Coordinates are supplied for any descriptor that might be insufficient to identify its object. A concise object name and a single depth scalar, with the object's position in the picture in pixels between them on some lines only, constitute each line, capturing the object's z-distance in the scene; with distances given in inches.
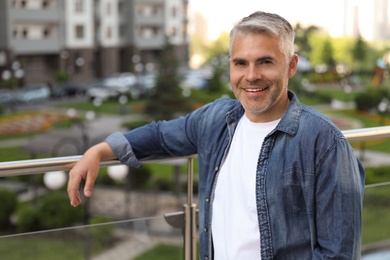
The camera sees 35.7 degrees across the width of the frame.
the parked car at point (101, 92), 1533.2
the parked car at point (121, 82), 1612.9
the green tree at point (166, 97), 1143.6
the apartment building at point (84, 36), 1625.2
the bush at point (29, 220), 563.2
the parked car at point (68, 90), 1573.6
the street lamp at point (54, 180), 325.1
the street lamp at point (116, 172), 355.3
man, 74.0
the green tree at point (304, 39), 1503.4
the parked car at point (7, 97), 1389.6
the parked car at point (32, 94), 1450.0
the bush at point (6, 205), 605.9
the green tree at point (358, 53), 2151.8
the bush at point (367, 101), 1382.9
